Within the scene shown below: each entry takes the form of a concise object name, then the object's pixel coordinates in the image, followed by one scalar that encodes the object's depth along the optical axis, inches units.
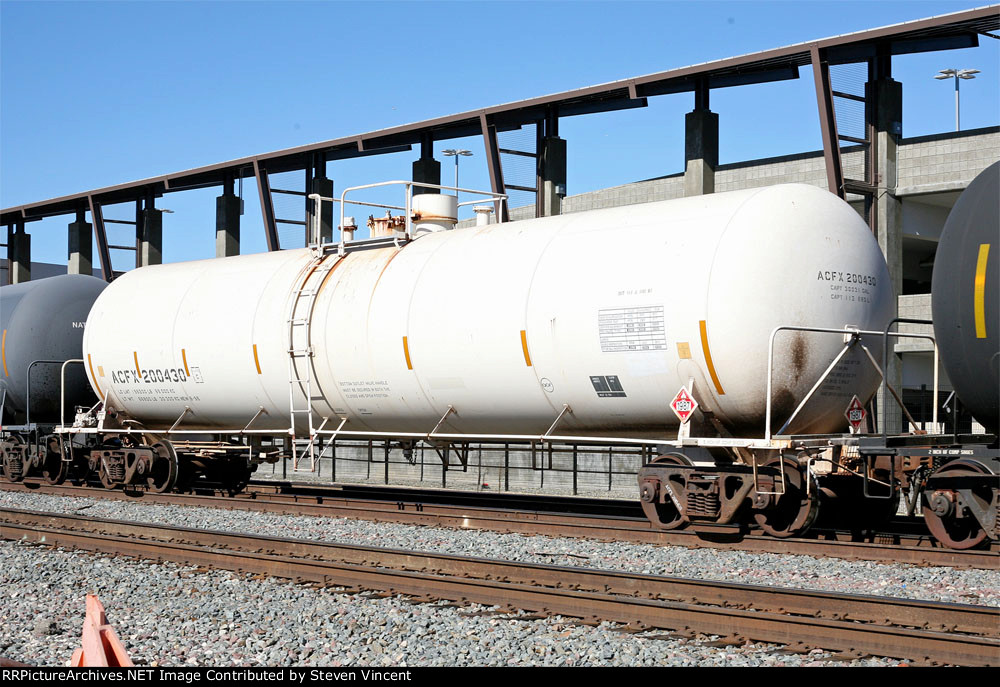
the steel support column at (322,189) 1076.5
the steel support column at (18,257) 1494.8
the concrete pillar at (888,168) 750.5
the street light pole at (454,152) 1445.6
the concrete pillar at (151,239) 1279.5
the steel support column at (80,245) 1422.2
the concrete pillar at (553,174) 908.6
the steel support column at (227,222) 1167.0
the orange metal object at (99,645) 222.3
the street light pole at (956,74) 1888.5
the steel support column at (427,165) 990.4
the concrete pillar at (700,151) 778.2
